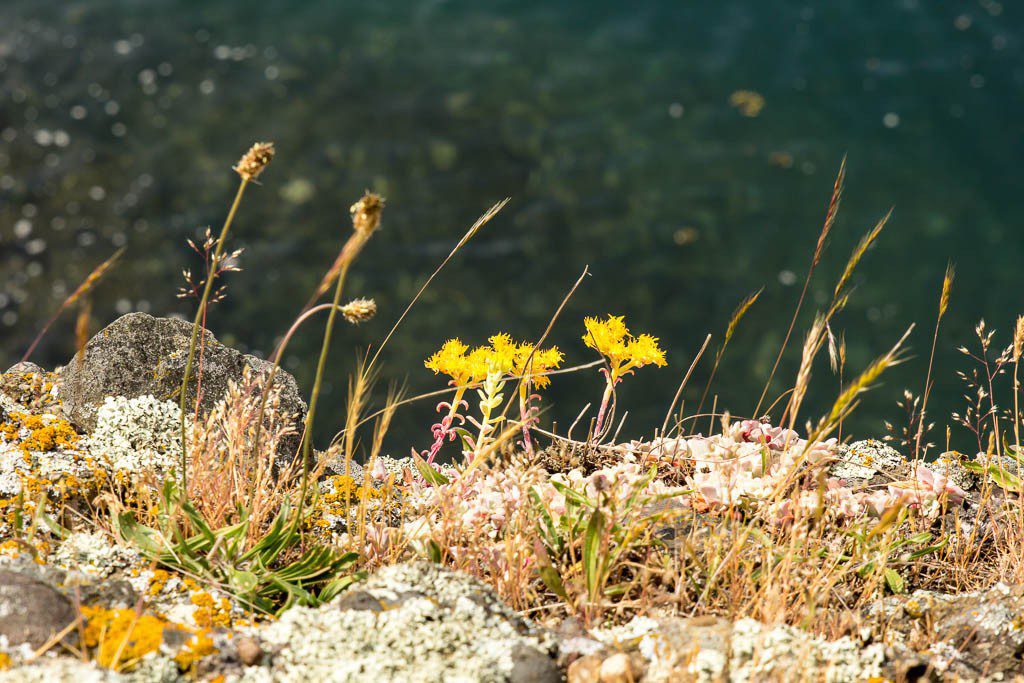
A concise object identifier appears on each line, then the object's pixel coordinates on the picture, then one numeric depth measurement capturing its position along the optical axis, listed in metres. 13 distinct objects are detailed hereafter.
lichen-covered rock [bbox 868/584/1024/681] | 2.38
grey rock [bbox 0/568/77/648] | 1.93
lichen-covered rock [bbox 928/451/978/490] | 3.19
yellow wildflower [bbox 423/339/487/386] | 2.79
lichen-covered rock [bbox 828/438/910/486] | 3.19
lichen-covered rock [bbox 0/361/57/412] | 3.18
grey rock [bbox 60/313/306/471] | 3.16
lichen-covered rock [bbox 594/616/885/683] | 2.08
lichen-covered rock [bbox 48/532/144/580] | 2.38
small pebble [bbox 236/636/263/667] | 2.02
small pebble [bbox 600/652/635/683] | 2.07
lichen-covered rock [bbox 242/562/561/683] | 2.02
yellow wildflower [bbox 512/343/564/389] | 2.87
